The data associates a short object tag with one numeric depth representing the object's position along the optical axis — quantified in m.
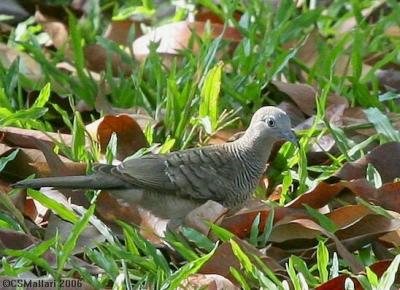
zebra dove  9.56
